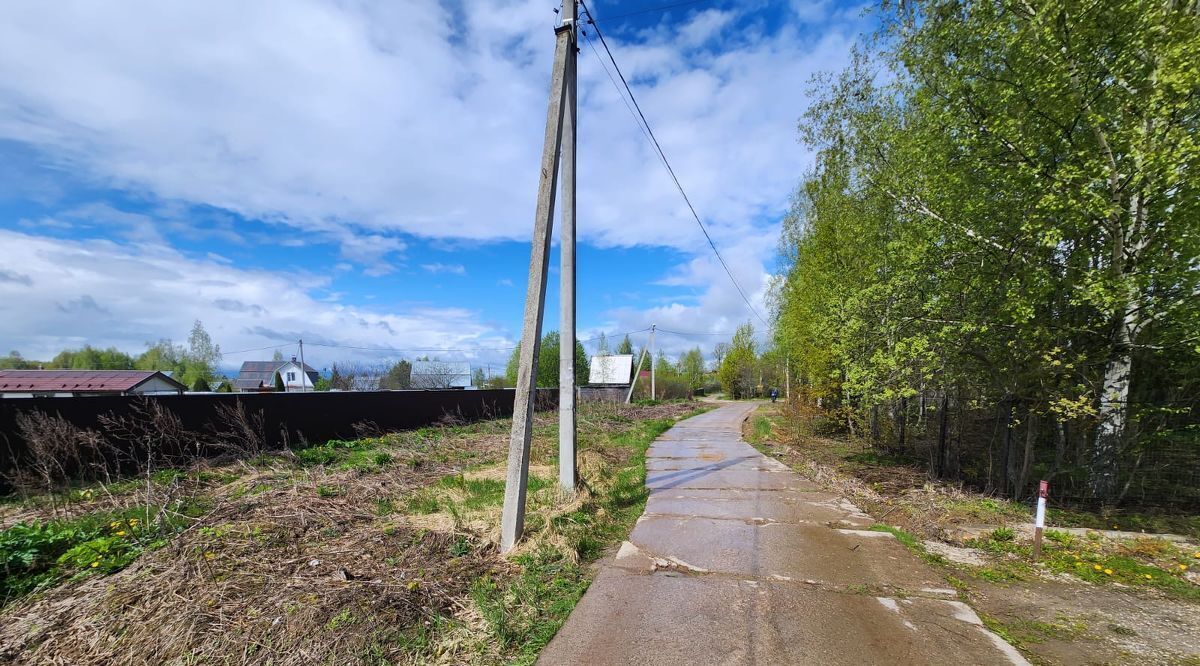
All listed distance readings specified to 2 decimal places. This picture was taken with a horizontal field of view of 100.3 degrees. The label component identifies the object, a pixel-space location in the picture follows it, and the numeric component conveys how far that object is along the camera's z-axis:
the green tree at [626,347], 91.59
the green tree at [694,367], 63.83
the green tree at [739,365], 55.12
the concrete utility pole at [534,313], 5.44
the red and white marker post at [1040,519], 5.34
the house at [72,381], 21.73
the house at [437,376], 35.81
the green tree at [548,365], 44.97
